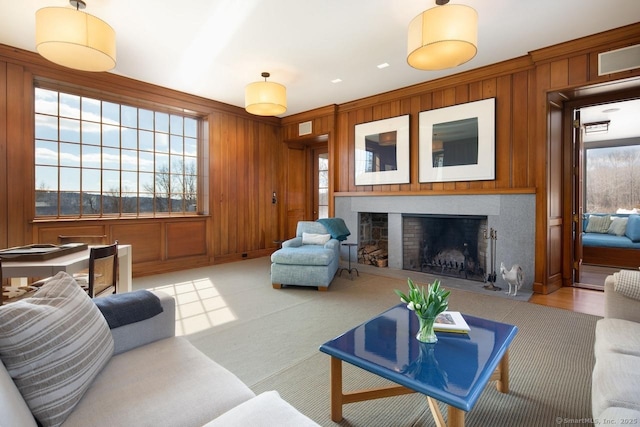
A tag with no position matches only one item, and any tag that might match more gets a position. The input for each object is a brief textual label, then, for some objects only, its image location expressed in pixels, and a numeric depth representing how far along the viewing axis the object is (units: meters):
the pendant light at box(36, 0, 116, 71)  2.43
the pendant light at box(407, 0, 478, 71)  2.37
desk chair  2.14
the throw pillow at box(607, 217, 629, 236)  5.57
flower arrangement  1.53
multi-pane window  4.07
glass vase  1.57
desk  2.05
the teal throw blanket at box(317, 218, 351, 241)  4.50
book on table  1.67
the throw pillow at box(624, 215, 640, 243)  5.17
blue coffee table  1.20
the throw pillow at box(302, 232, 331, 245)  4.48
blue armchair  3.81
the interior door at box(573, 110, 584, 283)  4.08
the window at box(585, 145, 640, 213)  6.38
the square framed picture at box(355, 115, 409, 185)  4.91
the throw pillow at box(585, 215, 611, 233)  5.86
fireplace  3.84
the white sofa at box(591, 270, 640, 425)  1.09
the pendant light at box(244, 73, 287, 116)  3.85
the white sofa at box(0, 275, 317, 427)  0.92
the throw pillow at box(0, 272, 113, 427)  0.93
